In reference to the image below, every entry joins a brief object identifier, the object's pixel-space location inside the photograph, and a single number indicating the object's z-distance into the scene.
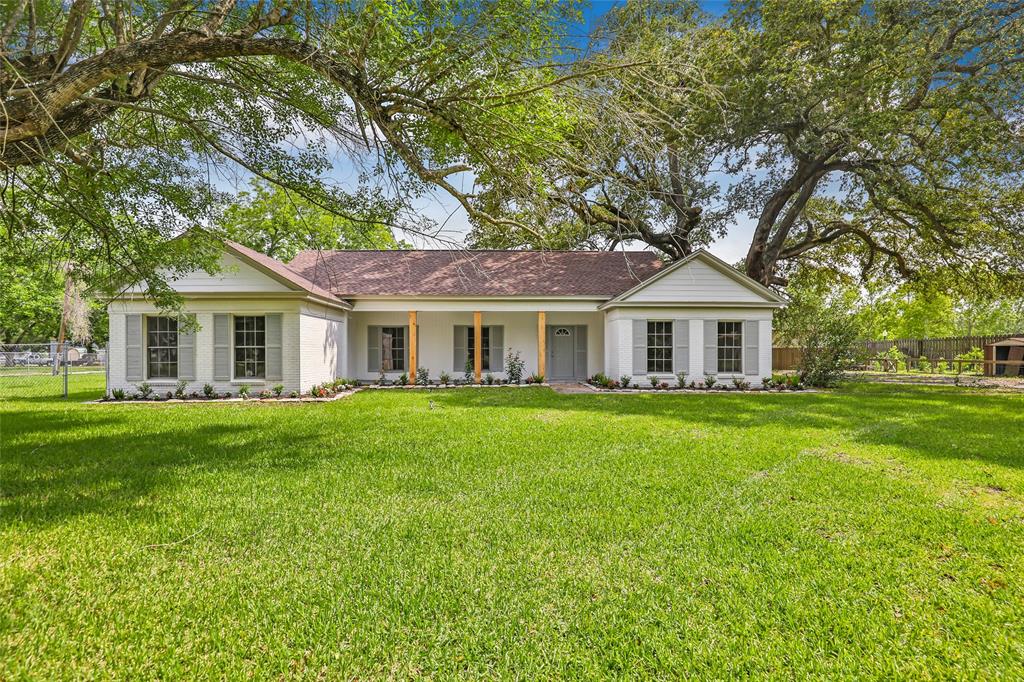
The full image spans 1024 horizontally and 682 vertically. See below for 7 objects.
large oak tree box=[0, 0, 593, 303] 4.45
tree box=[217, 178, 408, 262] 24.56
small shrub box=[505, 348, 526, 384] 15.98
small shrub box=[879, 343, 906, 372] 23.48
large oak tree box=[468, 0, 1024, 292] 12.70
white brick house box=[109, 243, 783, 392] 12.48
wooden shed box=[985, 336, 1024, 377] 19.30
